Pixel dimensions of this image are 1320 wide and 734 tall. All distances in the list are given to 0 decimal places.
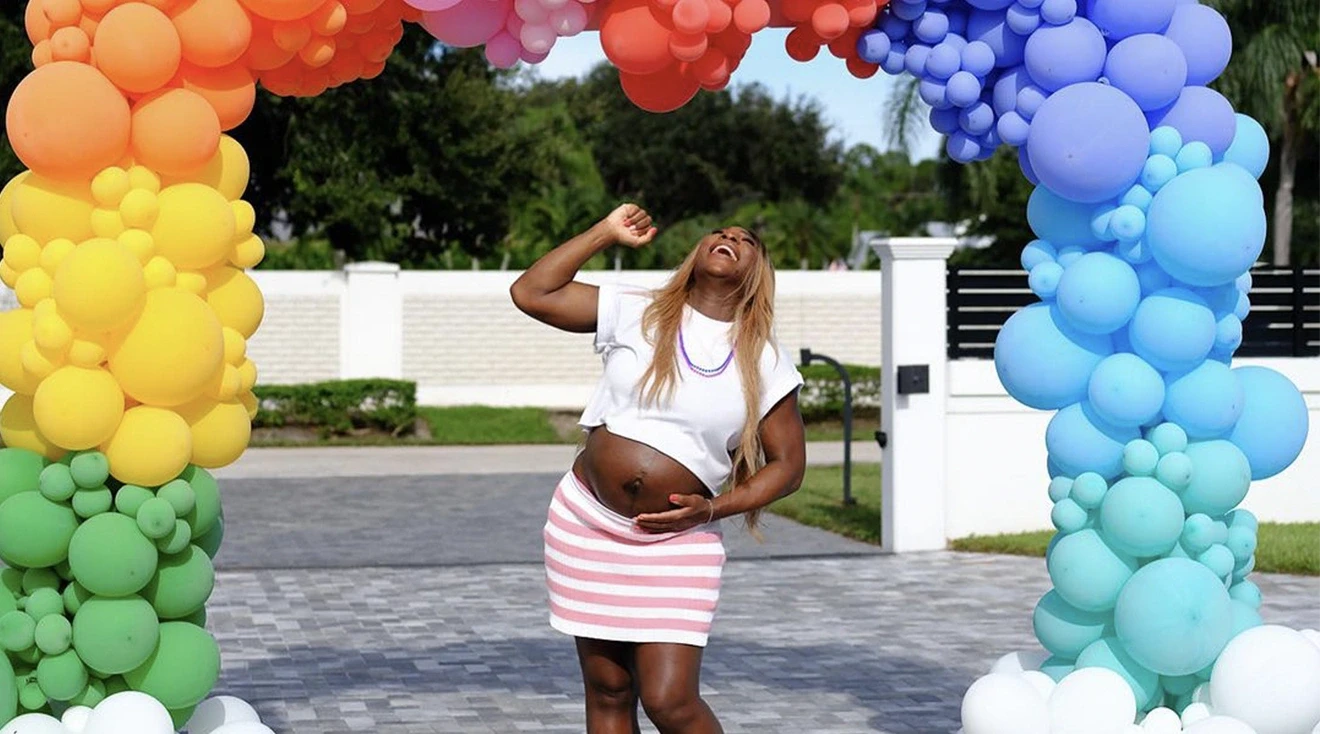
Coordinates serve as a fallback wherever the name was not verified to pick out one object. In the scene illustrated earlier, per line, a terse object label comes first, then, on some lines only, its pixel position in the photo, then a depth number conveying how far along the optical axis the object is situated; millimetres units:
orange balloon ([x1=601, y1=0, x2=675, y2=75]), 5266
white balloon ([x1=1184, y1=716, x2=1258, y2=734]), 5156
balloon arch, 5031
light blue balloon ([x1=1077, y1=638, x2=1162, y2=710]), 5402
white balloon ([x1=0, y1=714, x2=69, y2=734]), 4934
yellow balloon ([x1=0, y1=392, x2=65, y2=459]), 5168
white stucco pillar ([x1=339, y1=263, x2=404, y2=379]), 22156
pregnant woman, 4957
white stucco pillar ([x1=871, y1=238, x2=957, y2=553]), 11406
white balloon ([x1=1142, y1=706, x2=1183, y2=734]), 5301
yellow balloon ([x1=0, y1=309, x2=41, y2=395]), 5102
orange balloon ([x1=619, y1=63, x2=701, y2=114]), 5566
